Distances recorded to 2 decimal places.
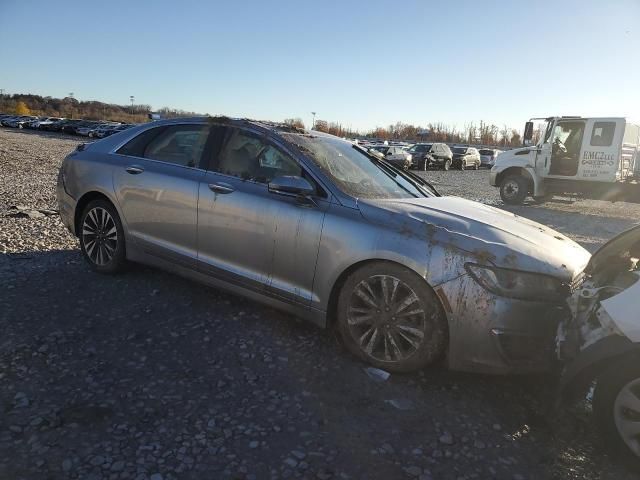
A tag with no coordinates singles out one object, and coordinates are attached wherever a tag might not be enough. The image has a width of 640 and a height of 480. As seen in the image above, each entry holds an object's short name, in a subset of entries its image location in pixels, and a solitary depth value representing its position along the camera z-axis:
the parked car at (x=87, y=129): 52.12
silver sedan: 3.03
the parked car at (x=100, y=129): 51.00
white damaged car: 2.51
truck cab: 12.69
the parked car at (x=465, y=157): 36.66
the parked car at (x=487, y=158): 41.53
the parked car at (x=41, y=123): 60.53
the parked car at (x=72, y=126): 55.38
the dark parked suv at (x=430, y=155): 32.28
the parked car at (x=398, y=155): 28.80
